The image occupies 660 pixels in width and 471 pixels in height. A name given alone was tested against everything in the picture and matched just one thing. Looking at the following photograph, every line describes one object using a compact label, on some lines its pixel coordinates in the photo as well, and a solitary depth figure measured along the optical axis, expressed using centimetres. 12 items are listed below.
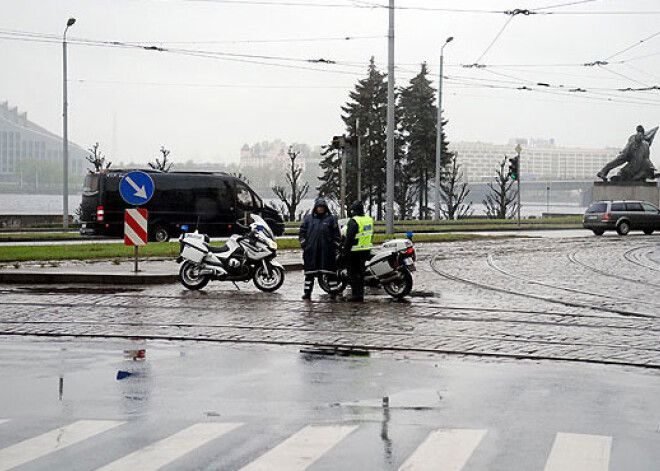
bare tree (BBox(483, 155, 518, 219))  8096
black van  3712
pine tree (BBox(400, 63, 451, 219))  8612
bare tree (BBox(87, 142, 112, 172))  6456
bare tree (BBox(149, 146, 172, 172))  6949
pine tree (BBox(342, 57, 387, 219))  8175
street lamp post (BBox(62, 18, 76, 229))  4847
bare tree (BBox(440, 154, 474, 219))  7962
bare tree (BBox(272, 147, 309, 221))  6588
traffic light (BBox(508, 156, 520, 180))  4856
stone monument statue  5938
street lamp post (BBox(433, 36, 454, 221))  5672
